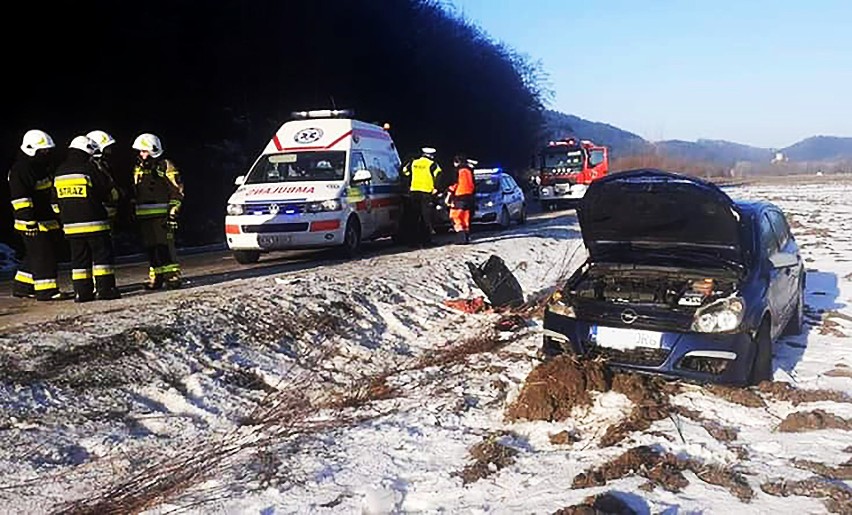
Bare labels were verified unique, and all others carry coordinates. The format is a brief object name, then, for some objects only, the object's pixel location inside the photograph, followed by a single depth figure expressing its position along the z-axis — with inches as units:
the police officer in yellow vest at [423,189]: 596.7
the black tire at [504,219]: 867.4
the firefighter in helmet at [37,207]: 362.0
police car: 838.5
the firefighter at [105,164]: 362.6
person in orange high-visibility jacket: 611.5
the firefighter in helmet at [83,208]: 349.7
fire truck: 1266.0
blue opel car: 244.2
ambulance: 501.0
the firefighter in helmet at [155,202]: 387.9
